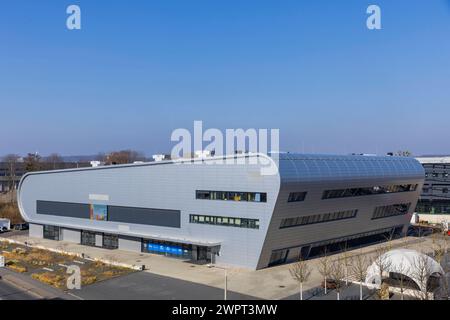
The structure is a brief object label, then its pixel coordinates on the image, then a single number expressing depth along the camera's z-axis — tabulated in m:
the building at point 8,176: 116.90
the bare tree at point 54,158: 165.56
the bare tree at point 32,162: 114.68
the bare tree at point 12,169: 111.72
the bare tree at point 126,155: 142.74
